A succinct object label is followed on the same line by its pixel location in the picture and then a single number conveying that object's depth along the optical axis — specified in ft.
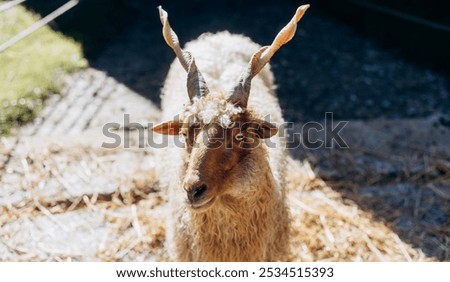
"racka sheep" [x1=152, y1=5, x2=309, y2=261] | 9.46
